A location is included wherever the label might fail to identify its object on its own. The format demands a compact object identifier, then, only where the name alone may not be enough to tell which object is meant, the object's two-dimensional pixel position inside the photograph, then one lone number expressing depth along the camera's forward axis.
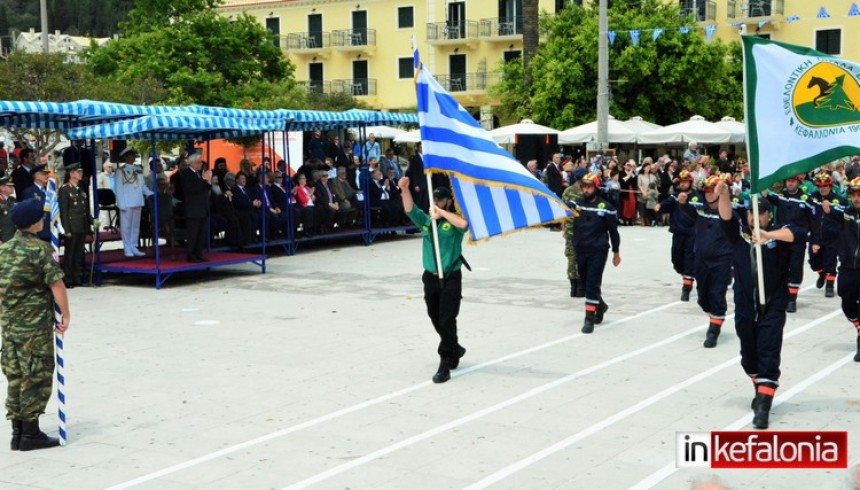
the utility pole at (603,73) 29.19
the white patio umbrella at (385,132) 38.55
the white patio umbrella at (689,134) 31.72
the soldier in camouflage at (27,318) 7.96
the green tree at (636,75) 41.47
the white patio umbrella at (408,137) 35.91
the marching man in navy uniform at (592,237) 12.72
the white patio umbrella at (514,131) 31.22
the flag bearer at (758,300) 8.54
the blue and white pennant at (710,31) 32.36
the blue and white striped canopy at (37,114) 16.50
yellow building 58.81
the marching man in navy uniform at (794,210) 14.55
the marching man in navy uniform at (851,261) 10.81
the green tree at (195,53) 46.59
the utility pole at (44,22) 30.83
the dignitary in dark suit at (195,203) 17.61
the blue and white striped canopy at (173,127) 16.28
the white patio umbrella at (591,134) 32.22
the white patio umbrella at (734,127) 31.94
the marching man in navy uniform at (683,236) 13.96
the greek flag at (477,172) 10.26
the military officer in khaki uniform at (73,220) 16.59
